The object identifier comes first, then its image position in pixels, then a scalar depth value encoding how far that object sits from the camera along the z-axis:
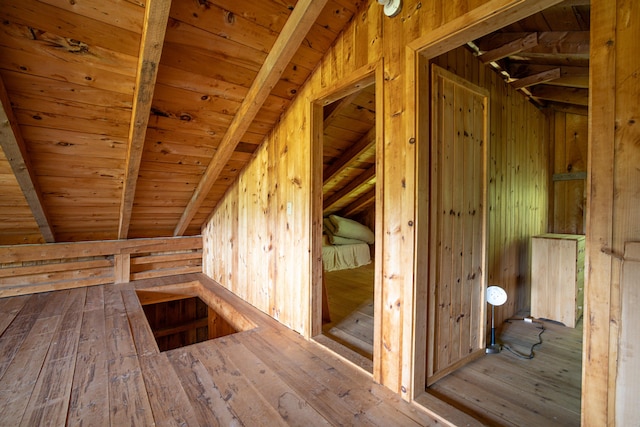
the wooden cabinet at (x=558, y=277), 2.54
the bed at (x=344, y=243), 4.95
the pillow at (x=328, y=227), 5.44
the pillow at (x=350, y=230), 5.47
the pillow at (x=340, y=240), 5.25
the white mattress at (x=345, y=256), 4.88
